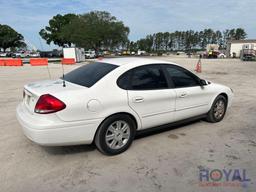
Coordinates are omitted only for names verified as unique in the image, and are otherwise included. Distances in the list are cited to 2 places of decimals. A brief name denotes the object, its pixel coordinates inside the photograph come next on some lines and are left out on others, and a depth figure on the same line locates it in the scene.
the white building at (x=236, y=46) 62.34
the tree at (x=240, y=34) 105.65
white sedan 3.26
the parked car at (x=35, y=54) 53.25
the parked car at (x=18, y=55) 52.19
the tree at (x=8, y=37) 75.06
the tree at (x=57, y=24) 73.25
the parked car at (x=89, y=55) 47.26
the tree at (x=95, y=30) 51.09
